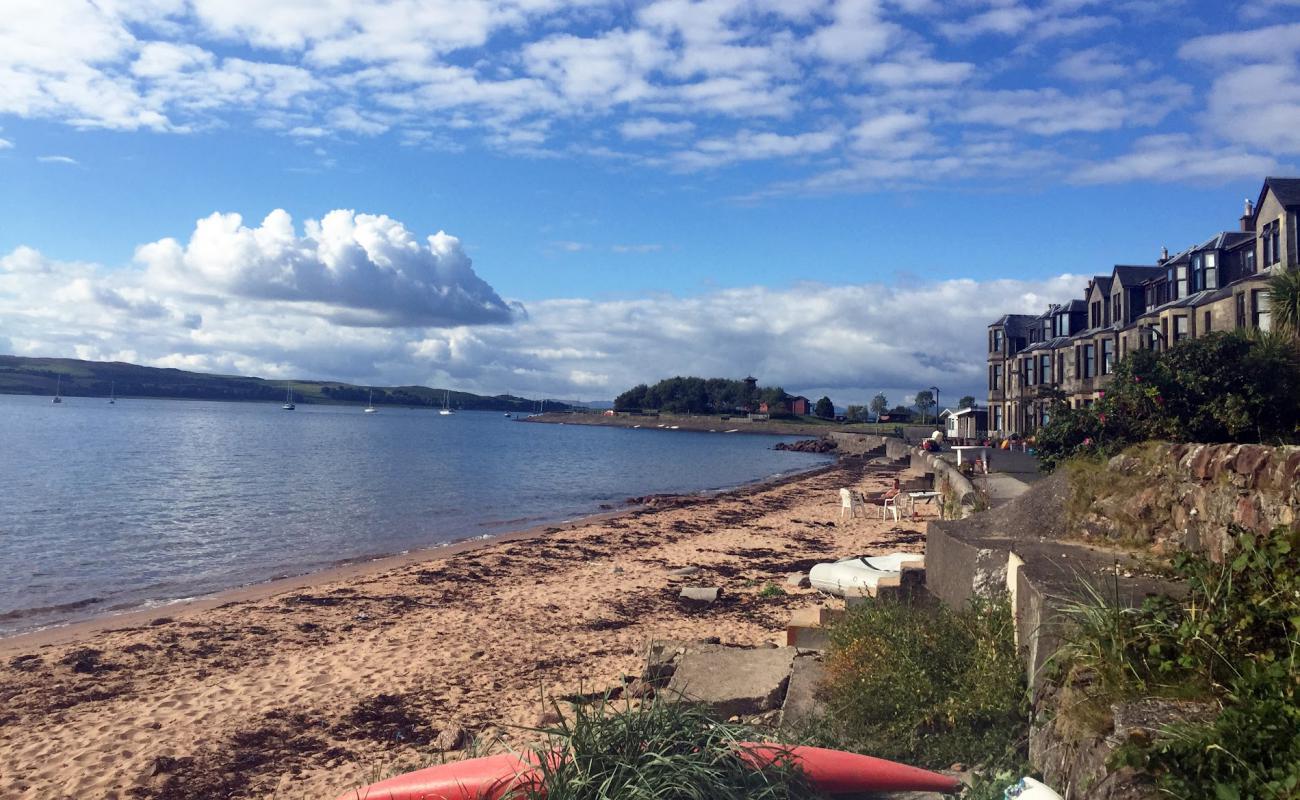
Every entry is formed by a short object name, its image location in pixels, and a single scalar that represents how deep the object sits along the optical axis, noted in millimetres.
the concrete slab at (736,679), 6207
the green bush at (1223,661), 2676
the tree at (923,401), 132000
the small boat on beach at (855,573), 9727
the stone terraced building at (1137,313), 24734
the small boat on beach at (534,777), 3334
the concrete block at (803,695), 5214
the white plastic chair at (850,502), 22219
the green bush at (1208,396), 8336
